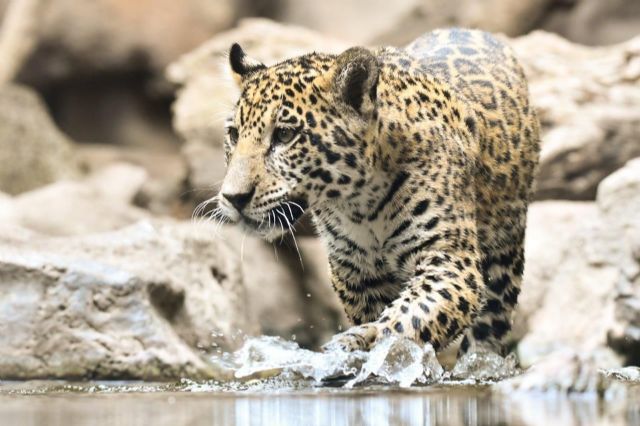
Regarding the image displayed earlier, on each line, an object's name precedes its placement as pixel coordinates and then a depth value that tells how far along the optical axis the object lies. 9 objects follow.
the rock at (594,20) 20.77
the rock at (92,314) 10.64
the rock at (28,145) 22.50
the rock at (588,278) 11.98
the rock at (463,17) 20.72
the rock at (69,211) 14.80
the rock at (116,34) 23.56
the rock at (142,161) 19.48
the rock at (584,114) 16.48
